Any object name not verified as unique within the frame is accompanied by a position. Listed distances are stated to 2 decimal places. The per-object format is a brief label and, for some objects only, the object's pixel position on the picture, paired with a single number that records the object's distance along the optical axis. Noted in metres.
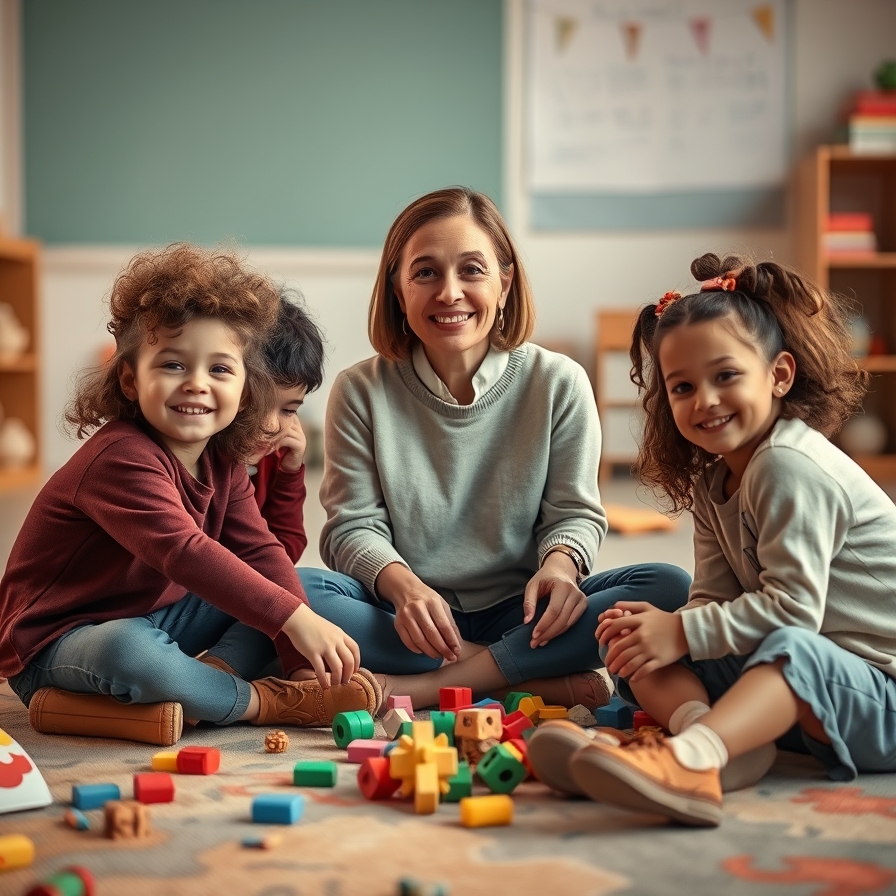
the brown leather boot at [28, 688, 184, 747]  1.28
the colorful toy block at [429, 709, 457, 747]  1.25
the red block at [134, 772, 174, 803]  1.06
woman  1.47
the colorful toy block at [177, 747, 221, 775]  1.16
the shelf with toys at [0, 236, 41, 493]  4.25
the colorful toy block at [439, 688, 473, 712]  1.36
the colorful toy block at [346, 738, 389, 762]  1.19
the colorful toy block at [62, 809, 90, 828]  0.99
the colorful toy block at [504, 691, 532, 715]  1.39
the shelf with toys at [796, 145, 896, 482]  4.29
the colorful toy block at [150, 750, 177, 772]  1.18
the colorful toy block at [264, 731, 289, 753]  1.25
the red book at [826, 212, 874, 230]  4.32
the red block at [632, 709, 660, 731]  1.29
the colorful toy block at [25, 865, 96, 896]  0.80
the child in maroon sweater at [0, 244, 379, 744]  1.28
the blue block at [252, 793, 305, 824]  0.99
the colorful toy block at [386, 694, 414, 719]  1.36
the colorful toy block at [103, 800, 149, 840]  0.96
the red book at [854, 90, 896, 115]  4.27
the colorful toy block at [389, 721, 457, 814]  1.06
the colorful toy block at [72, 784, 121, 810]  1.04
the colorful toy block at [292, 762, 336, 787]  1.11
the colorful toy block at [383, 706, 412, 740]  1.28
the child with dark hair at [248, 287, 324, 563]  1.57
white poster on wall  4.54
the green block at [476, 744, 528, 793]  1.08
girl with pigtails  1.05
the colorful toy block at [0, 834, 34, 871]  0.89
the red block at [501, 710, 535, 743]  1.23
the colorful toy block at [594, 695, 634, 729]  1.33
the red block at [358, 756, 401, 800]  1.06
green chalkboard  4.57
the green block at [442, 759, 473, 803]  1.06
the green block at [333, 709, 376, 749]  1.26
